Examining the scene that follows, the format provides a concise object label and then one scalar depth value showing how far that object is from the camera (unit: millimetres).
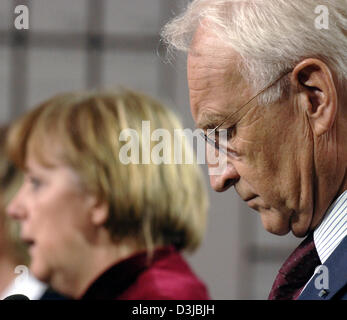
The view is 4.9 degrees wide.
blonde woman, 4364
